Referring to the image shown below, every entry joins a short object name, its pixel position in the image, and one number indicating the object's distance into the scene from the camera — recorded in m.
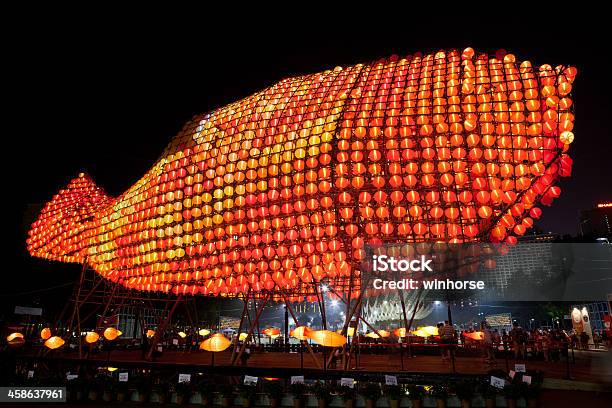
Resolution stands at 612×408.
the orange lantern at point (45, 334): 29.70
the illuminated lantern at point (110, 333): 28.18
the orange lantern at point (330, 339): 16.56
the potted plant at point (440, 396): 11.62
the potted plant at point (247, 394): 13.20
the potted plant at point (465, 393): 11.50
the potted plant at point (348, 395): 12.30
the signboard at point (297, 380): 13.71
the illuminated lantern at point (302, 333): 19.08
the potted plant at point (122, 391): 14.74
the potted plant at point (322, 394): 12.61
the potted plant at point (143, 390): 14.54
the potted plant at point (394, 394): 11.89
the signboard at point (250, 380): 14.15
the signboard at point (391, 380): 12.93
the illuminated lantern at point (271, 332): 35.75
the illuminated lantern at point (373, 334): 25.78
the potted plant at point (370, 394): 12.09
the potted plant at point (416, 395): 11.77
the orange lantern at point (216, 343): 18.80
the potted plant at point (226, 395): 13.36
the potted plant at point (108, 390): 14.84
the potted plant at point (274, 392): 13.05
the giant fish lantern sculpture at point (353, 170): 16.27
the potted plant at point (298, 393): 12.81
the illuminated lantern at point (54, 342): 26.12
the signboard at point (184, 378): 14.87
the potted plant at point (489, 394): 11.33
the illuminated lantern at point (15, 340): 27.14
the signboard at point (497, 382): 12.07
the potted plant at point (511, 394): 11.32
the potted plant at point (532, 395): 11.20
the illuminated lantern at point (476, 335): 20.73
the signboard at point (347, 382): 13.59
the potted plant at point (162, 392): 14.34
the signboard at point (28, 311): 31.28
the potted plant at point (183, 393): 14.16
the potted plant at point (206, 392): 13.78
